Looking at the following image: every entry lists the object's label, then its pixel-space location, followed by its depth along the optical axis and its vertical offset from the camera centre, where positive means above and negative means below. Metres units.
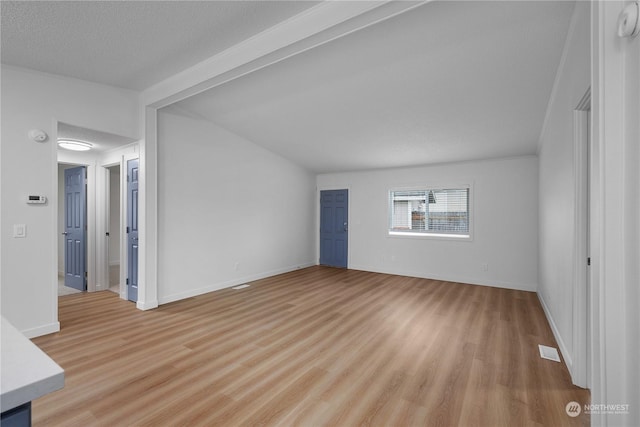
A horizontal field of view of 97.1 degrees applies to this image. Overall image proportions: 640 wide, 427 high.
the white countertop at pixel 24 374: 0.64 -0.40
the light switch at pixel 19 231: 2.96 -0.20
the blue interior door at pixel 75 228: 4.83 -0.28
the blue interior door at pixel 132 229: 4.21 -0.26
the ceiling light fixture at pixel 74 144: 3.86 +0.95
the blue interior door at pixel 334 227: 7.11 -0.40
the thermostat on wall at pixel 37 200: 3.04 +0.13
